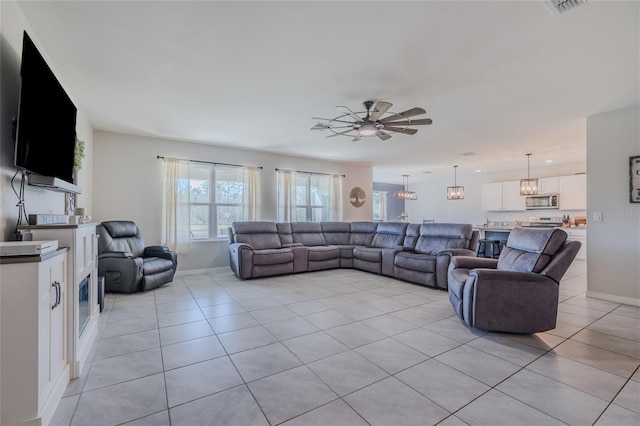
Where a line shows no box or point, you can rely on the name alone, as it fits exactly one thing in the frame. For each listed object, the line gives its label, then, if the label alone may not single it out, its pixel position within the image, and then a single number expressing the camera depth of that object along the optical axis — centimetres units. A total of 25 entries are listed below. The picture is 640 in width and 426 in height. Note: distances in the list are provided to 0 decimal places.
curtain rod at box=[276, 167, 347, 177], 678
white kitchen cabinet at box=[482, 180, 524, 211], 823
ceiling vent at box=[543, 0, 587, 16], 181
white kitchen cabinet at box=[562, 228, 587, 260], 692
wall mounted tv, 179
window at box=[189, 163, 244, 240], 557
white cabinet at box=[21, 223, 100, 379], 196
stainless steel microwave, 746
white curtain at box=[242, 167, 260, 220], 600
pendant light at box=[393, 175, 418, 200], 934
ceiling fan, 293
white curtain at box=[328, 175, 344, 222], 738
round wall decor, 782
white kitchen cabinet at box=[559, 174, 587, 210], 701
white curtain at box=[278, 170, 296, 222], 649
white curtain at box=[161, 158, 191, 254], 513
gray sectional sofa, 474
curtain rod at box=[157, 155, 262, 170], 516
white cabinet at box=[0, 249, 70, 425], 142
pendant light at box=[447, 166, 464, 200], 794
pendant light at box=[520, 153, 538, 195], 647
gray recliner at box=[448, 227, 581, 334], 261
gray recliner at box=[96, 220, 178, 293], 396
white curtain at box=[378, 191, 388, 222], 1127
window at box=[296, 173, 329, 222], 700
